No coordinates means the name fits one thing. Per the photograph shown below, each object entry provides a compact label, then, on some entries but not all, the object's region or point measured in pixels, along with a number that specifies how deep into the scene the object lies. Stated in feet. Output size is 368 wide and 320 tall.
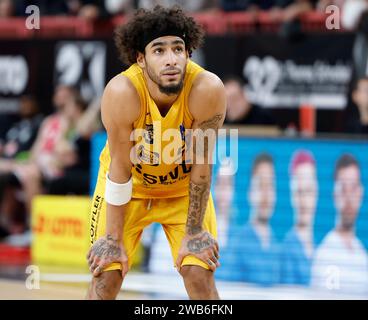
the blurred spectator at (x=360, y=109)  38.27
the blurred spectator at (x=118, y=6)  48.32
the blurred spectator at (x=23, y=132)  48.60
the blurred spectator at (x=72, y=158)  44.39
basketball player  22.61
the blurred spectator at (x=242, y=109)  39.86
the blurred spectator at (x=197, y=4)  46.91
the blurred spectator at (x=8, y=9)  53.26
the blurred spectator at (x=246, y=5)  44.57
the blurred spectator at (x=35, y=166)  46.44
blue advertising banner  34.83
